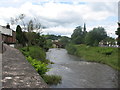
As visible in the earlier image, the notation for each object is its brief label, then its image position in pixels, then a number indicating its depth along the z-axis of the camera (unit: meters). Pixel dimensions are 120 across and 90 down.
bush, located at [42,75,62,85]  11.73
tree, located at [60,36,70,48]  88.09
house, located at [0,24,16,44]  28.73
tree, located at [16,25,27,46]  30.20
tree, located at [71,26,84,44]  72.06
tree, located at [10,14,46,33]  28.59
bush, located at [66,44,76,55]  42.08
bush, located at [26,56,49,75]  8.39
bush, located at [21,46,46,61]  19.21
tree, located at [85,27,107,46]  51.04
